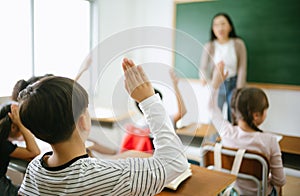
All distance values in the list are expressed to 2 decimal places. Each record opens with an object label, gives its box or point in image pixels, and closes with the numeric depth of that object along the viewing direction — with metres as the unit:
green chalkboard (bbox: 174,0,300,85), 3.09
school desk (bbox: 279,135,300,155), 1.67
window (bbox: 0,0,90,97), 2.35
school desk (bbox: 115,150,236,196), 1.14
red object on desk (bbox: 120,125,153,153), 0.87
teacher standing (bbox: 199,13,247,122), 3.16
